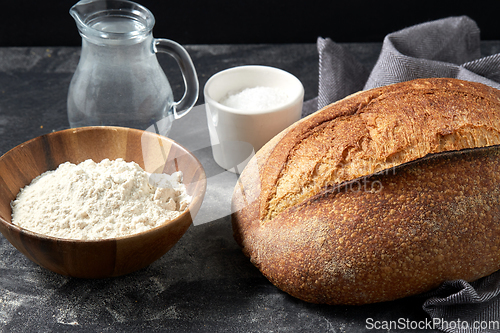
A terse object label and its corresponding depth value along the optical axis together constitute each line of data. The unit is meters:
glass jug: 1.24
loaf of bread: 0.95
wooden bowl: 0.91
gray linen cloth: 0.96
